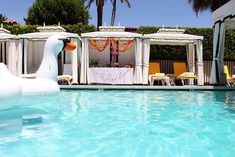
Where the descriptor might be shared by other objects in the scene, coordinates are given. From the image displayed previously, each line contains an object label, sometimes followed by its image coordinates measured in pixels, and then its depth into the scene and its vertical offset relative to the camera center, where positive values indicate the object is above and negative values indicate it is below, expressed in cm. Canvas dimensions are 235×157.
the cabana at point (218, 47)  914 +145
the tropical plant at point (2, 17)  2628 +804
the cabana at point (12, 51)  973 +134
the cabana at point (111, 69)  947 +45
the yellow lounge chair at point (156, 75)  971 +17
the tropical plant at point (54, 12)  1905 +627
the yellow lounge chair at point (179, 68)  1064 +55
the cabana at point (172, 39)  955 +184
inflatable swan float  345 +2
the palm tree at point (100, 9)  1568 +540
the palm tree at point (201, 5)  1558 +560
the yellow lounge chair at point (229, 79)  985 -5
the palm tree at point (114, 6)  1959 +690
